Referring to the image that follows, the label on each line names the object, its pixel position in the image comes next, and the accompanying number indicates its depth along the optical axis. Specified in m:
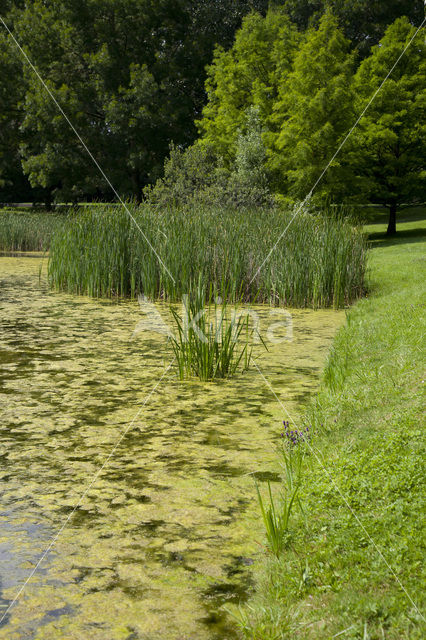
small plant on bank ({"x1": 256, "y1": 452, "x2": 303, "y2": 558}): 2.38
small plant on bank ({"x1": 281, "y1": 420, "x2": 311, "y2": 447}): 3.47
